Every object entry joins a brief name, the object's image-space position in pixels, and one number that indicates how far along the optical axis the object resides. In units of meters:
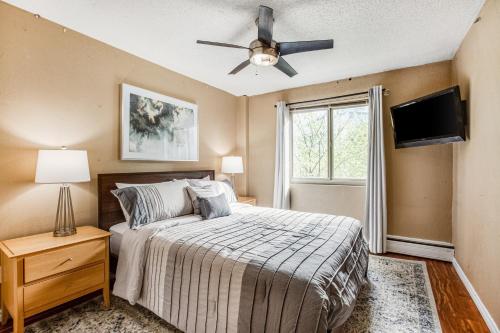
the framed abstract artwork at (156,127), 2.92
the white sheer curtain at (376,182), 3.46
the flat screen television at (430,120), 2.46
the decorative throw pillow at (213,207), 2.72
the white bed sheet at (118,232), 2.40
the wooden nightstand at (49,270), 1.73
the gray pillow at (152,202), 2.39
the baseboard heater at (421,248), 3.22
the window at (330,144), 3.85
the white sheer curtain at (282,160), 4.23
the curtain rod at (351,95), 3.57
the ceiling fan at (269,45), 2.11
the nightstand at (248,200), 4.18
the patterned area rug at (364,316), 1.90
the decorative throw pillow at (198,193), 2.86
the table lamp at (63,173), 1.98
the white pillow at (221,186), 3.26
